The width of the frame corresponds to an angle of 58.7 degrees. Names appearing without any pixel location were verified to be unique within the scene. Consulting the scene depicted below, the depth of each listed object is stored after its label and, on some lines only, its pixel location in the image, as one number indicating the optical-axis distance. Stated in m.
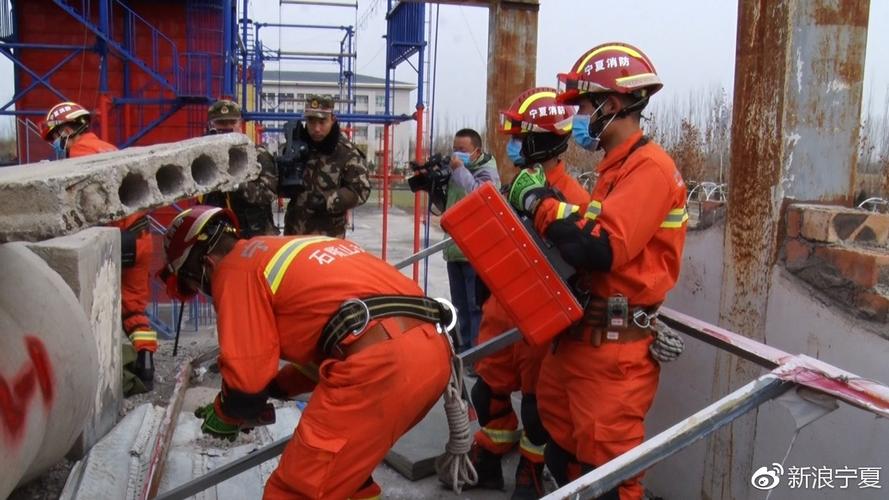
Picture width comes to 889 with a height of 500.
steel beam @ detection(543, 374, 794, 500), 2.05
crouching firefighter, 2.47
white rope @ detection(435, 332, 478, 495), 2.79
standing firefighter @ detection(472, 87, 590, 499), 3.70
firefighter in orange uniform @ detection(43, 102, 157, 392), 5.41
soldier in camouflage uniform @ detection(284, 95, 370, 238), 5.30
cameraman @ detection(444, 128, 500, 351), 5.38
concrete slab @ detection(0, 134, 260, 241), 1.55
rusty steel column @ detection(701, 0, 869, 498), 3.11
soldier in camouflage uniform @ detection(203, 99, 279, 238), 5.30
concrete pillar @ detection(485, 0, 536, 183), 6.66
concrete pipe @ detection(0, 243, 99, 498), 2.34
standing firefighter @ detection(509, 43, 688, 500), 2.70
